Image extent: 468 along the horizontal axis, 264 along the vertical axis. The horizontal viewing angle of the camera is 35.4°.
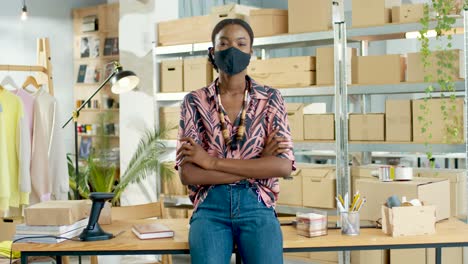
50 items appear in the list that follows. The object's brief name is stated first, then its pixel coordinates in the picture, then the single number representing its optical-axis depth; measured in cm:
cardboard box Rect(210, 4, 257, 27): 617
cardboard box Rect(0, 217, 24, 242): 462
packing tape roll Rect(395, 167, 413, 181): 390
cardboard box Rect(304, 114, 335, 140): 562
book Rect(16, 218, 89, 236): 312
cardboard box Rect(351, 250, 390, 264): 513
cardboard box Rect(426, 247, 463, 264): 493
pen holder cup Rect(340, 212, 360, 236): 326
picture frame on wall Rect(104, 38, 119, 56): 1049
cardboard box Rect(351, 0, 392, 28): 535
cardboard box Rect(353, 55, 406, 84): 532
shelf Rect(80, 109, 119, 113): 1052
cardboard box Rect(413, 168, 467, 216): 508
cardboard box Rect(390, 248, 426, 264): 499
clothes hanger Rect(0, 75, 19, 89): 892
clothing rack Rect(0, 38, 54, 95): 580
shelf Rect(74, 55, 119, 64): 1046
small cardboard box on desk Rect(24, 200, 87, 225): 313
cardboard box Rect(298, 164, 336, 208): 559
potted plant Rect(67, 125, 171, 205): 656
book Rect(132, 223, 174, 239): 316
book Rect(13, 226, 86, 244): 310
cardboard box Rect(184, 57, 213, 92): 638
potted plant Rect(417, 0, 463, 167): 500
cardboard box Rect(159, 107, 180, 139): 664
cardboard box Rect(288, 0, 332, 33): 562
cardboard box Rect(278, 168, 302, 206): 579
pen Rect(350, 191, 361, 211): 331
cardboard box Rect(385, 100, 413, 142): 527
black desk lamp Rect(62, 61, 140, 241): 504
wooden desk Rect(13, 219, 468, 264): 305
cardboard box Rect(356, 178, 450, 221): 373
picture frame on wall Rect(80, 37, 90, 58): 1085
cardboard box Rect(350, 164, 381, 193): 541
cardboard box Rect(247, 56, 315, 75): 571
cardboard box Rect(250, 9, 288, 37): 595
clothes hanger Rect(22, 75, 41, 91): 570
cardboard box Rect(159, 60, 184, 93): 656
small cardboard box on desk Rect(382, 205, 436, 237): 322
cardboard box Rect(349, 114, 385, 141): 540
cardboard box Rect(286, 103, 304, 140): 580
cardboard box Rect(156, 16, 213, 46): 643
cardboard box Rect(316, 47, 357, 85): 555
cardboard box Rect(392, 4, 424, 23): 521
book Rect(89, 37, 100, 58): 1076
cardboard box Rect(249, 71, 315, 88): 572
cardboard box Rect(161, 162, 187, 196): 657
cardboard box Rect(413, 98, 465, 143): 500
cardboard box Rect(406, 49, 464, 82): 505
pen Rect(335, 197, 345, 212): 335
